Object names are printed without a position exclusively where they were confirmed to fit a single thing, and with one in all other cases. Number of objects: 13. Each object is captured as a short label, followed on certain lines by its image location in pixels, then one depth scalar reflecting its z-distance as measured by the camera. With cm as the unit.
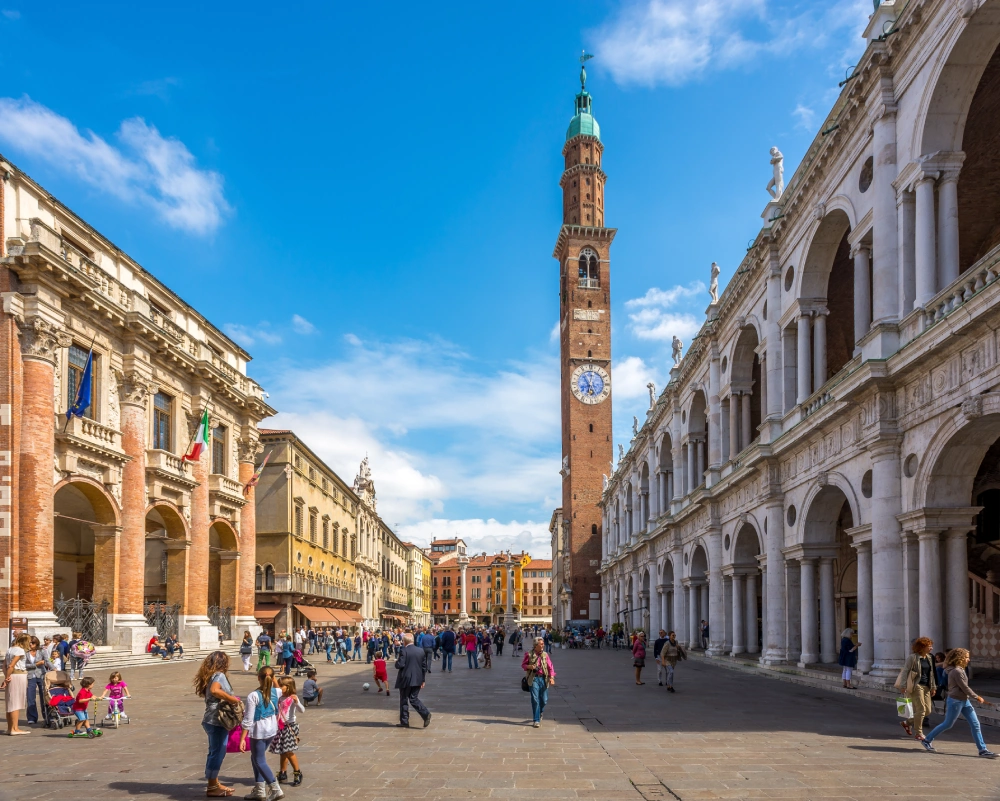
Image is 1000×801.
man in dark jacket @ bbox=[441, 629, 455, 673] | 3053
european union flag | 2606
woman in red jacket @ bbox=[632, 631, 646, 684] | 2303
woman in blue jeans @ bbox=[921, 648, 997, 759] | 1150
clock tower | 7994
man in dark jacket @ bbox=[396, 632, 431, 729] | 1464
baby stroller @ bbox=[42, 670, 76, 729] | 1414
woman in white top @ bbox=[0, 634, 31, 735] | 1365
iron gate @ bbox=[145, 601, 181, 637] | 3419
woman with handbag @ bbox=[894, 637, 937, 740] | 1227
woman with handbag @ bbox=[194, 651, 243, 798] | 923
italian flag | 3303
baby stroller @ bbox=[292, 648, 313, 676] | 2351
